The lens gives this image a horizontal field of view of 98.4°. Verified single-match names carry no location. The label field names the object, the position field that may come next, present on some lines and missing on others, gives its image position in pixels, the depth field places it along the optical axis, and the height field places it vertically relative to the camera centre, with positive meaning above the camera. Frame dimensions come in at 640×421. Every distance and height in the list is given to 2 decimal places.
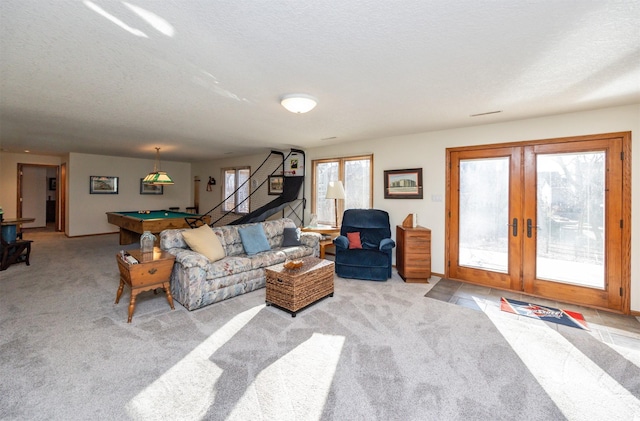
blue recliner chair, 4.25 -0.60
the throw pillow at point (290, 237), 4.72 -0.47
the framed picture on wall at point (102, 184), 7.90 +0.72
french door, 3.33 -0.11
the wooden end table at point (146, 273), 2.82 -0.68
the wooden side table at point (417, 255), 4.21 -0.69
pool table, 5.57 -0.27
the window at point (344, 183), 5.53 +0.57
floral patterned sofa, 3.12 -0.73
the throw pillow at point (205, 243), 3.51 -0.43
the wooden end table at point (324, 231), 4.91 -0.42
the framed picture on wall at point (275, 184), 7.09 +0.66
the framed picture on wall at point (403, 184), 4.78 +0.47
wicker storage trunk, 2.99 -0.86
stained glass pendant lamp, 6.43 +0.72
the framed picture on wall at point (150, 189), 8.80 +0.67
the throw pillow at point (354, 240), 4.76 -0.53
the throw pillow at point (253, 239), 4.08 -0.45
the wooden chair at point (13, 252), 4.54 -0.74
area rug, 2.98 -1.19
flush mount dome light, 3.01 +1.19
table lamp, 5.16 +0.35
